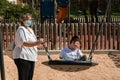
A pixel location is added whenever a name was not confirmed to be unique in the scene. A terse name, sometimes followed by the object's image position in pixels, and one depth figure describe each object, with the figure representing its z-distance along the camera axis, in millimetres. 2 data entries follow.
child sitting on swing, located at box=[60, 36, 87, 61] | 7087
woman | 5051
